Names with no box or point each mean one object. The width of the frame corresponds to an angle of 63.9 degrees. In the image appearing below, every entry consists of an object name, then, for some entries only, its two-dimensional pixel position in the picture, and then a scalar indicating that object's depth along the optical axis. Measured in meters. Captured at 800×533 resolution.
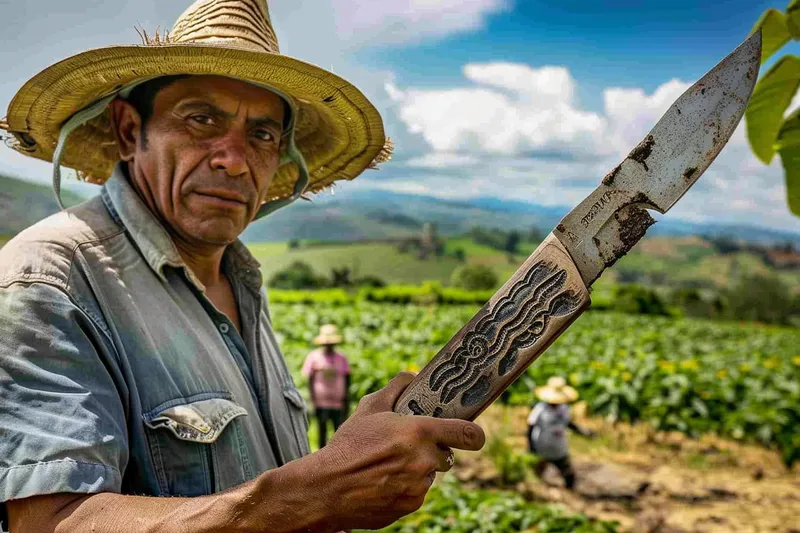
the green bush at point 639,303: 35.53
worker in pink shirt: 7.84
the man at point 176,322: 1.23
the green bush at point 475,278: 53.62
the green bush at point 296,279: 41.69
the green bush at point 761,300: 50.97
